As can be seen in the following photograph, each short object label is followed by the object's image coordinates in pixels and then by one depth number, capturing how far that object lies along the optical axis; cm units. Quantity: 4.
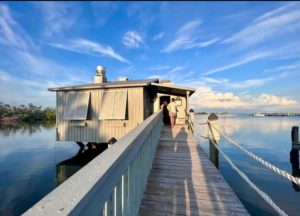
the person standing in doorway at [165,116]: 1521
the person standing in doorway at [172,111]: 1174
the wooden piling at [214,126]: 691
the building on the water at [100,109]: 1153
